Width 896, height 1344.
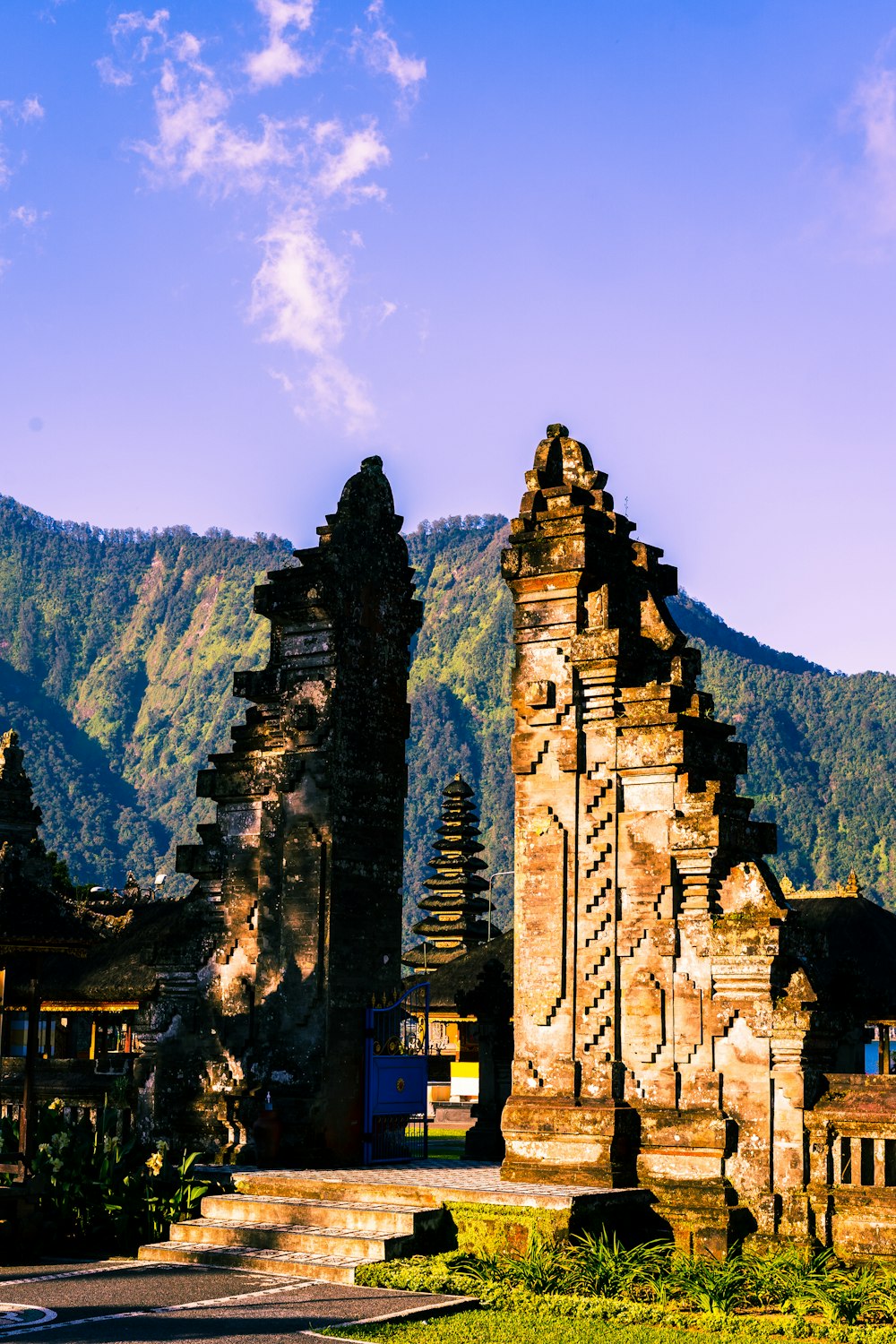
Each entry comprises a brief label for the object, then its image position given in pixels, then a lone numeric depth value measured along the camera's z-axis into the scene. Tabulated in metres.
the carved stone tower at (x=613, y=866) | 14.54
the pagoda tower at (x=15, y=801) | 38.66
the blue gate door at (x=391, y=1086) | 17.17
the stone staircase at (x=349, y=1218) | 13.25
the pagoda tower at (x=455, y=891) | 50.16
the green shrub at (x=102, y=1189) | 14.56
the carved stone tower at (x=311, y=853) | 16.97
